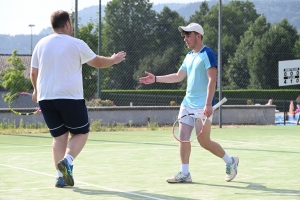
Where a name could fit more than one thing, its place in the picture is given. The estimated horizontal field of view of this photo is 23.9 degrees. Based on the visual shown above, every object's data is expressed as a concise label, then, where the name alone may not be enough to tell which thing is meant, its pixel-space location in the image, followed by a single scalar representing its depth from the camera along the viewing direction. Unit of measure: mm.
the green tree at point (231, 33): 43281
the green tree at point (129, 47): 21227
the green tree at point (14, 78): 28220
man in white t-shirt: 6625
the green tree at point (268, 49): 38438
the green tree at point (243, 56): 43634
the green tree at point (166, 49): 25266
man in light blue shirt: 7199
